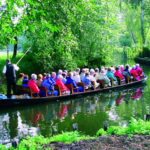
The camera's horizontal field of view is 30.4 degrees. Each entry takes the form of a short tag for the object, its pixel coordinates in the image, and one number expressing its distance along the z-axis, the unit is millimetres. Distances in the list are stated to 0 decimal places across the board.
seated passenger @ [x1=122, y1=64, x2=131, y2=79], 16922
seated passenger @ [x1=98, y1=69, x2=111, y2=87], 15141
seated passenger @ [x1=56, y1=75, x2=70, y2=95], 12750
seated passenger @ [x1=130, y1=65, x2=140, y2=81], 17625
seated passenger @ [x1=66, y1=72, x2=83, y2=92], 13234
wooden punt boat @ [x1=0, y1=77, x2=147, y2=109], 10934
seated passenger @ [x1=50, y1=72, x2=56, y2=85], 12795
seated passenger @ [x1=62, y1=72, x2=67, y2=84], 13377
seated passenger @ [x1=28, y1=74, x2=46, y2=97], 11812
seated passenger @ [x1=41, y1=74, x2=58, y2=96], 12312
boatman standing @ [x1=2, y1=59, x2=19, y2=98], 12070
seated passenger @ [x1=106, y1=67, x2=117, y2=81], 15612
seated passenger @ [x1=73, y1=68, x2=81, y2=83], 14033
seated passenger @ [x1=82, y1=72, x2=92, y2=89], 14172
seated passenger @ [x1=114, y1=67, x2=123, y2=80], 16219
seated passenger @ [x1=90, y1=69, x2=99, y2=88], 14445
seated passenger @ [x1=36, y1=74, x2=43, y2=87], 12656
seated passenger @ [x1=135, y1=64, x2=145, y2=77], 18219
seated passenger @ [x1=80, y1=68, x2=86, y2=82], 14702
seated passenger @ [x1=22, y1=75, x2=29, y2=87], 12626
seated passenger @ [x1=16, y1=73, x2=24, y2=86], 12867
